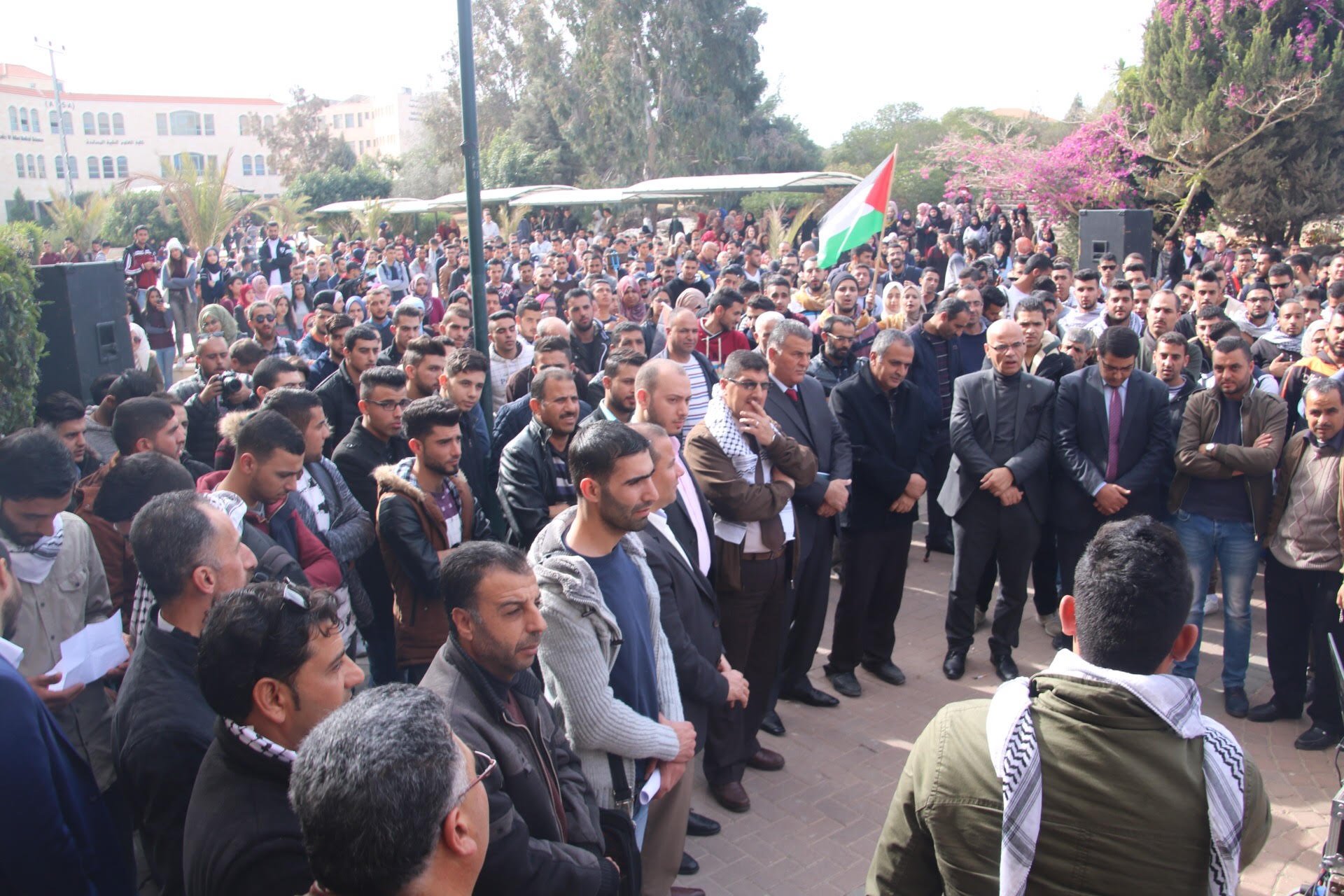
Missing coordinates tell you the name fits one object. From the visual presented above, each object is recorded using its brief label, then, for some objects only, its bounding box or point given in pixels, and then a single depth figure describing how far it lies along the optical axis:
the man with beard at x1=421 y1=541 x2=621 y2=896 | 2.53
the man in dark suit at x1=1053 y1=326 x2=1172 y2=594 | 5.72
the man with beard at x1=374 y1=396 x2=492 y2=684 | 4.17
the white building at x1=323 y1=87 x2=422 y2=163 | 93.81
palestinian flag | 10.03
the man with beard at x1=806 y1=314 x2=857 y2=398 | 6.34
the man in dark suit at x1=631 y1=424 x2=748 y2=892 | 3.54
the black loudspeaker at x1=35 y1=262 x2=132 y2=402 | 7.63
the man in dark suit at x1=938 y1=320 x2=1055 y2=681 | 5.73
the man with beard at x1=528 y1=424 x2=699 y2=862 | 3.16
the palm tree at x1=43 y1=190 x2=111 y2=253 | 23.44
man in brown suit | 4.64
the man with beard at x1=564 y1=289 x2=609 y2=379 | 8.36
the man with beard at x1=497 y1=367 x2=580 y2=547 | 4.73
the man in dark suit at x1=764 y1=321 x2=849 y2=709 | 5.22
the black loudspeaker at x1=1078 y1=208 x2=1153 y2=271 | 11.70
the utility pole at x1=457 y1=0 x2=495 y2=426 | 5.07
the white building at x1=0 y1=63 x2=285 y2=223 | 74.88
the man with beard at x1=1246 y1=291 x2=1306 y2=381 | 7.39
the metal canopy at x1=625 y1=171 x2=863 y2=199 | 20.75
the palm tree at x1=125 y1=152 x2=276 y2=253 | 22.41
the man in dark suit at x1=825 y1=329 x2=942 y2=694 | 5.66
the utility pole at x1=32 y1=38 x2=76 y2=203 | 41.81
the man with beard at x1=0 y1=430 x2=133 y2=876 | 3.33
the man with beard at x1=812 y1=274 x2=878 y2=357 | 8.56
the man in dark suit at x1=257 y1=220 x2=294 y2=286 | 19.47
